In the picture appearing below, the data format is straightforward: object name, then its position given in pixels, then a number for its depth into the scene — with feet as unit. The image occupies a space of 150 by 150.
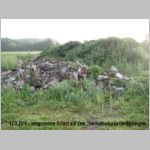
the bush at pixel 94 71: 38.78
